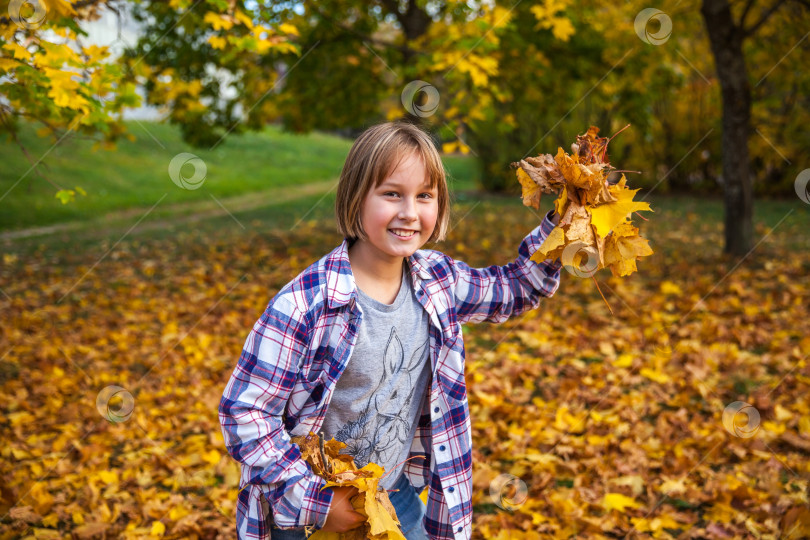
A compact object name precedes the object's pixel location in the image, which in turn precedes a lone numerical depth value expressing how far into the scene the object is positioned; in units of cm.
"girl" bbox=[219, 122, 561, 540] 146
